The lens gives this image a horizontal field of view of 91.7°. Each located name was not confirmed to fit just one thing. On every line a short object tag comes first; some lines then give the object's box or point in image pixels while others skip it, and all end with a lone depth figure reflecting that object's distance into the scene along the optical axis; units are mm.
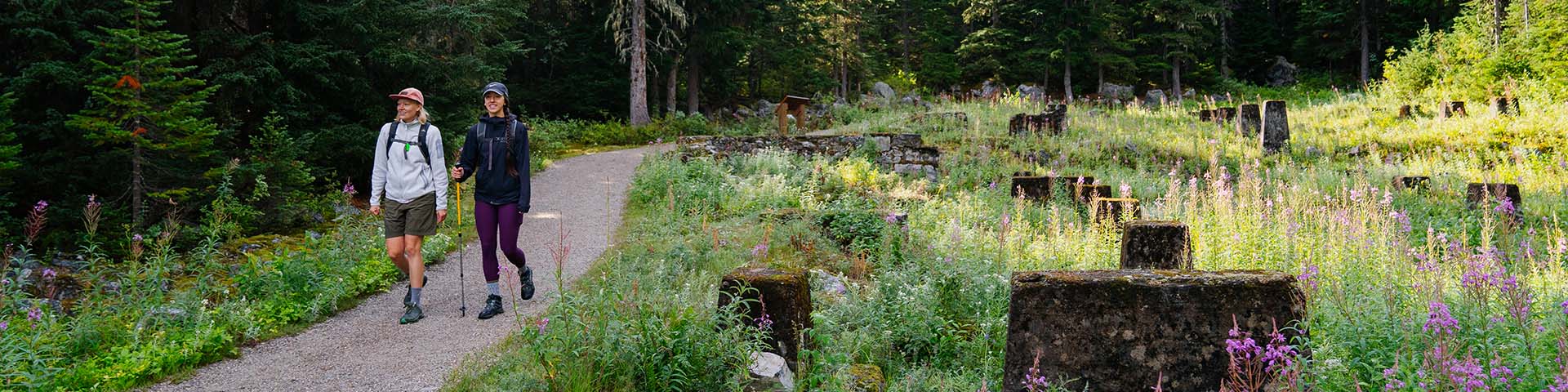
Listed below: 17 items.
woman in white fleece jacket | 5566
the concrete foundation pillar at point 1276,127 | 15547
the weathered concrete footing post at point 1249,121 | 17047
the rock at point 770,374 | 3578
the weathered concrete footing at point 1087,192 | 8727
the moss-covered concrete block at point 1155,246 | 4168
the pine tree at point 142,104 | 7348
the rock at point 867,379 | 3705
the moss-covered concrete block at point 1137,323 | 3043
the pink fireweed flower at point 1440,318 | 2850
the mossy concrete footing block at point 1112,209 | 6674
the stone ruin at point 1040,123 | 18094
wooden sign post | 20547
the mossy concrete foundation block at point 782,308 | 3906
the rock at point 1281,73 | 38281
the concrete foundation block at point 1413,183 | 10298
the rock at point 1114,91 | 37531
